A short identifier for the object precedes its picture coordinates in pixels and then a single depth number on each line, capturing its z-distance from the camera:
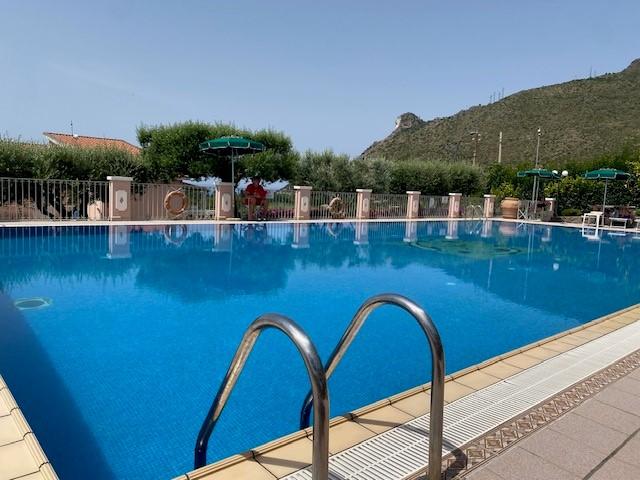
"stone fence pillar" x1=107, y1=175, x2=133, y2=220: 14.76
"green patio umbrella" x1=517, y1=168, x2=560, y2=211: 21.98
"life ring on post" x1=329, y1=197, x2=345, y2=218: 20.62
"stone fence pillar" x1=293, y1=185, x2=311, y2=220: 19.17
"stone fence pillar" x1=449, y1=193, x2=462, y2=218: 25.45
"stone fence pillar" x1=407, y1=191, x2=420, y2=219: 23.47
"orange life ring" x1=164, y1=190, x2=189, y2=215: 16.67
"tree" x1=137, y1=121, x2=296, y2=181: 18.20
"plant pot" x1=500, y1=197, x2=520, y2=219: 26.27
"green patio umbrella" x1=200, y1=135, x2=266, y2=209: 15.26
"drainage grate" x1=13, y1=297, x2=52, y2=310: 5.92
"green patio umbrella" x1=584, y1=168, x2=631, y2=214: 19.95
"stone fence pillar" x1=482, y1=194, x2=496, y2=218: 27.22
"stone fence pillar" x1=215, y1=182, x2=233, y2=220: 17.36
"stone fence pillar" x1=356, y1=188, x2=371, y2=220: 21.53
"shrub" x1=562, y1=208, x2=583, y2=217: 25.94
